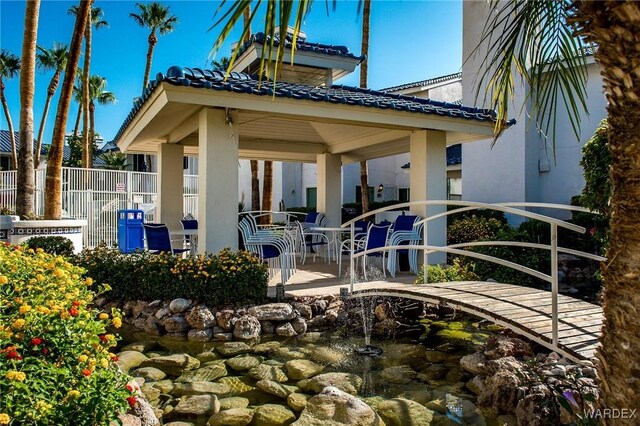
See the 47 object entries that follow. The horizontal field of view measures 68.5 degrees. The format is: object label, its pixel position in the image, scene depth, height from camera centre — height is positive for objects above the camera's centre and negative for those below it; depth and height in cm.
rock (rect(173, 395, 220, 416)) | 464 -200
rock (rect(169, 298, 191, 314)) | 727 -152
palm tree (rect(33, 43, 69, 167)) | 2964 +955
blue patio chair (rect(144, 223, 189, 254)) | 870 -56
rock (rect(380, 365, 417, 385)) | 555 -205
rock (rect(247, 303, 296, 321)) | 720 -162
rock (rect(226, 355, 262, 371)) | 592 -200
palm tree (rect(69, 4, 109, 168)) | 2036 +505
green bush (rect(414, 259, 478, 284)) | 811 -122
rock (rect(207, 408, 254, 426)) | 445 -203
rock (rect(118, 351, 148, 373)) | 584 -195
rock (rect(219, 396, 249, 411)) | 478 -203
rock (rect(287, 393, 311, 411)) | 481 -203
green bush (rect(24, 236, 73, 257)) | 965 -75
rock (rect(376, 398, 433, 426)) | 451 -205
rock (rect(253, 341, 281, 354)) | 649 -198
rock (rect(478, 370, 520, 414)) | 456 -186
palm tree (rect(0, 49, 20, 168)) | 3065 +940
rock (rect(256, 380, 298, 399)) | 513 -202
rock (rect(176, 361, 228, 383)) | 551 -202
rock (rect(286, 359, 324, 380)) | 562 -200
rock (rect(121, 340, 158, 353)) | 650 -196
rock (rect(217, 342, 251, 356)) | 644 -197
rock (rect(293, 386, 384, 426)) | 440 -199
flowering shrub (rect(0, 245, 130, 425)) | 247 -92
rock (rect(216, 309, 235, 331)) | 706 -169
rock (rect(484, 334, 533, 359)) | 571 -176
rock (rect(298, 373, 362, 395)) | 525 -202
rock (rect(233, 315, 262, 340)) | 693 -181
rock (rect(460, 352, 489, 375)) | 549 -189
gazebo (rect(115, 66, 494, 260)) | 772 +166
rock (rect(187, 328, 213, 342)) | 690 -189
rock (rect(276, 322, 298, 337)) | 712 -188
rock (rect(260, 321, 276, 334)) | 719 -184
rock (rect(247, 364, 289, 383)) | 555 -201
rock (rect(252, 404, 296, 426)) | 449 -205
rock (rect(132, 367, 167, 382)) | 553 -199
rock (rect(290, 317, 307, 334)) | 725 -183
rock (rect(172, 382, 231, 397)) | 511 -201
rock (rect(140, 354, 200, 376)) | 582 -199
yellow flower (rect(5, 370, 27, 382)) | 238 -85
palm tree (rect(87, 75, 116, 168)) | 3312 +855
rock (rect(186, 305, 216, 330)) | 704 -168
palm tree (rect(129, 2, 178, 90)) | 2706 +1104
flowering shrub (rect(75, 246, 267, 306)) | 735 -113
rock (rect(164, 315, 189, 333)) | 710 -178
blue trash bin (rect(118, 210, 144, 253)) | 1189 -68
